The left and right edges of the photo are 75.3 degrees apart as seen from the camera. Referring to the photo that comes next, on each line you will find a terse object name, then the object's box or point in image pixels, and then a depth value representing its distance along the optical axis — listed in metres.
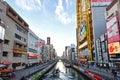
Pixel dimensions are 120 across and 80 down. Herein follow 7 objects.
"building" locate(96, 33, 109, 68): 38.26
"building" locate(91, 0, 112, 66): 48.48
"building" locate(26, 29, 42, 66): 47.36
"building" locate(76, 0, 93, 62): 57.17
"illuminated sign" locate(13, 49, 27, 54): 32.26
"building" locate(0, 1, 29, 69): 27.83
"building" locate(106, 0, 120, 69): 30.66
